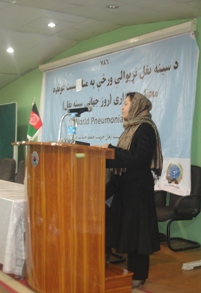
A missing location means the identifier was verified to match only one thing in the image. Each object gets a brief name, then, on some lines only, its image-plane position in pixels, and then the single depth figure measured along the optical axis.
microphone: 3.08
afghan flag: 6.63
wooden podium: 2.76
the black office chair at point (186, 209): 4.34
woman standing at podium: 3.08
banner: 4.66
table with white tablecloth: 3.33
